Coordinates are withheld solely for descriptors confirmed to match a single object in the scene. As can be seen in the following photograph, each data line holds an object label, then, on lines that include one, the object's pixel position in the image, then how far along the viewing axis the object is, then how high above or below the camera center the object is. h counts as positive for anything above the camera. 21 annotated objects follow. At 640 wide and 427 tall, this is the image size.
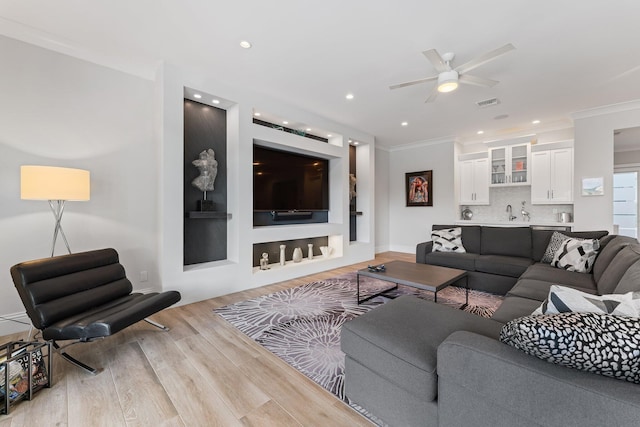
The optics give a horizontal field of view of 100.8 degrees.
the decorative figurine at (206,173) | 3.37 +0.49
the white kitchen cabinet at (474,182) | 5.79 +0.64
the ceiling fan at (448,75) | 2.46 +1.37
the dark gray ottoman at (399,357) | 1.22 -0.73
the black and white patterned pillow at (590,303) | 1.03 -0.38
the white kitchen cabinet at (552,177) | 4.80 +0.63
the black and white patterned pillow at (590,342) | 0.82 -0.42
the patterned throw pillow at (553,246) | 3.29 -0.45
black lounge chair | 1.86 -0.72
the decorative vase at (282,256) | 4.40 -0.76
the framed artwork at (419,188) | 6.44 +0.56
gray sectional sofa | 0.84 -0.67
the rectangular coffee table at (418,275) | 2.63 -0.71
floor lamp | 2.09 +0.23
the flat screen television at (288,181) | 4.18 +0.52
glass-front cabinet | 5.27 +0.94
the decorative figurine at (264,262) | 4.15 -0.81
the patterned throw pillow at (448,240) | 4.12 -0.48
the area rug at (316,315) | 2.00 -1.12
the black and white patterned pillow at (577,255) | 2.90 -0.51
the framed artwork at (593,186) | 4.27 +0.39
